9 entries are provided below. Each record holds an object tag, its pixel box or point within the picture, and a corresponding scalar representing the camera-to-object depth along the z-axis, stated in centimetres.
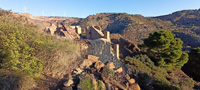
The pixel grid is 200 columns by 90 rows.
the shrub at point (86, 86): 188
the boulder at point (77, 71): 300
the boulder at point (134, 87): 304
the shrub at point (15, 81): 190
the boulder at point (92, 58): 373
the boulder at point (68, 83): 235
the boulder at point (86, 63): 335
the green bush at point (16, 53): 228
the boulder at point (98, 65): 336
